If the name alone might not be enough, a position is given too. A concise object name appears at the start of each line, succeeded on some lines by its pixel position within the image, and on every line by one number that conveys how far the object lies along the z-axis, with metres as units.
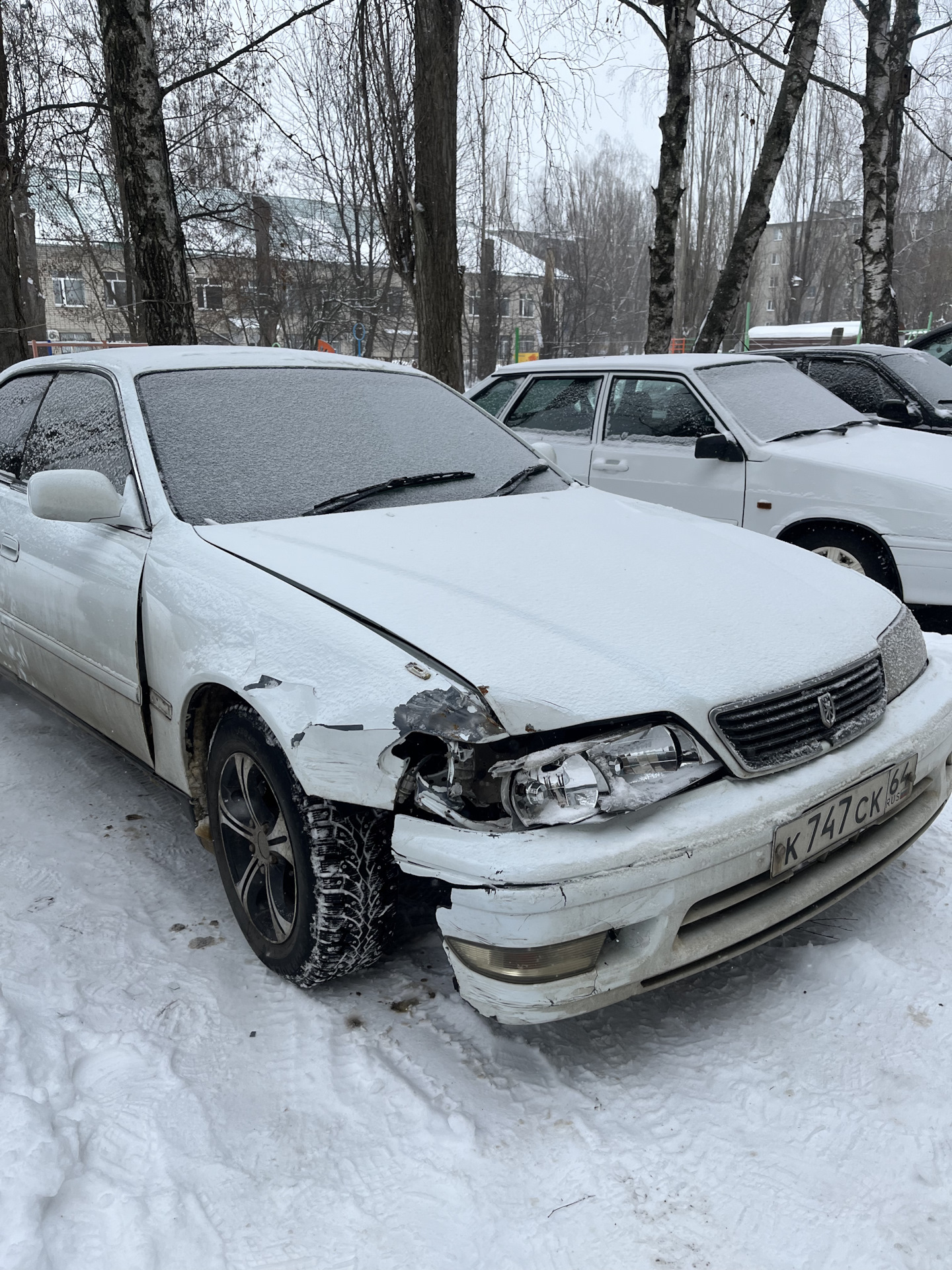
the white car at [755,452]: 4.95
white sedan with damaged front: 1.91
